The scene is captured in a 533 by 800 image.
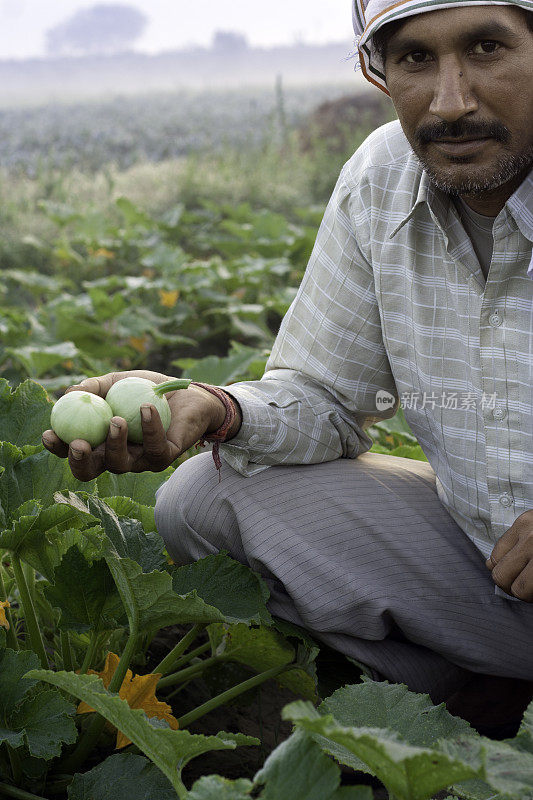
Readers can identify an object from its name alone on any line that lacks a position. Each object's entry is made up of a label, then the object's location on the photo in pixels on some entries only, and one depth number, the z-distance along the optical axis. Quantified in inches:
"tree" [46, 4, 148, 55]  4692.4
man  66.6
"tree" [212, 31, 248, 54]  3371.1
